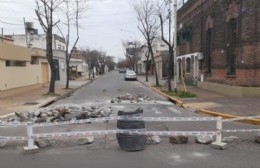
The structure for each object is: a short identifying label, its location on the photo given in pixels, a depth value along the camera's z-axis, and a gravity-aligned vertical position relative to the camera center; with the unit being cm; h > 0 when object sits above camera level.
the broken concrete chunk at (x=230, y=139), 948 -181
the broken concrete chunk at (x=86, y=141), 944 -178
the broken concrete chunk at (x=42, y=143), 923 -178
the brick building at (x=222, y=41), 2070 +159
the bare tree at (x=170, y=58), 2864 +59
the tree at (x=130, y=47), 9919 +529
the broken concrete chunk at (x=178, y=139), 942 -178
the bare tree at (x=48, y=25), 2825 +313
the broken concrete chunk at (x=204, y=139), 939 -177
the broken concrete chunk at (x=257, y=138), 947 -179
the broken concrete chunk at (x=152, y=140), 941 -179
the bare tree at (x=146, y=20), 4013 +497
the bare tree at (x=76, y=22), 3950 +473
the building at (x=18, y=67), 2545 +9
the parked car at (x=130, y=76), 5825 -141
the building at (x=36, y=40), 5608 +457
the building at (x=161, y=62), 5956 +62
